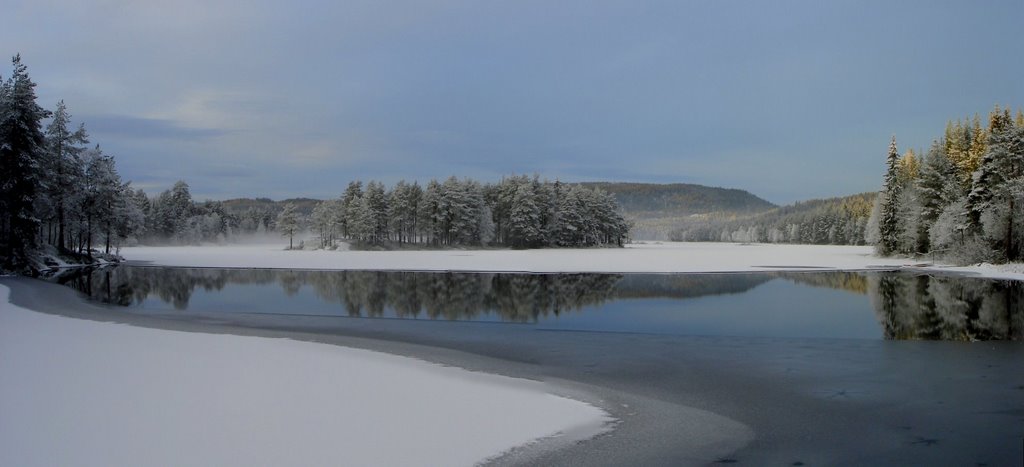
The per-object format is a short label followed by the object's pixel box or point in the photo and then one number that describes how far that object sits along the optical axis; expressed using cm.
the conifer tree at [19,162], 4494
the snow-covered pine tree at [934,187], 6123
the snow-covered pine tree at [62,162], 5481
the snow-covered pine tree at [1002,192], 4853
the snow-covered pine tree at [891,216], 7000
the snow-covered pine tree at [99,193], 6153
